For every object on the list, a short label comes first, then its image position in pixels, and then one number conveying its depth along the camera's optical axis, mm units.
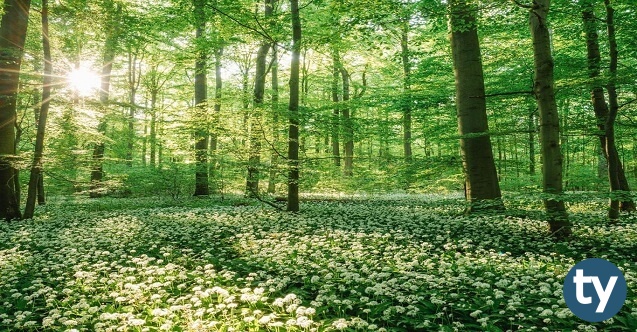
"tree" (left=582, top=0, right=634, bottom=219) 8834
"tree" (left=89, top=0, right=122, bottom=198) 12852
